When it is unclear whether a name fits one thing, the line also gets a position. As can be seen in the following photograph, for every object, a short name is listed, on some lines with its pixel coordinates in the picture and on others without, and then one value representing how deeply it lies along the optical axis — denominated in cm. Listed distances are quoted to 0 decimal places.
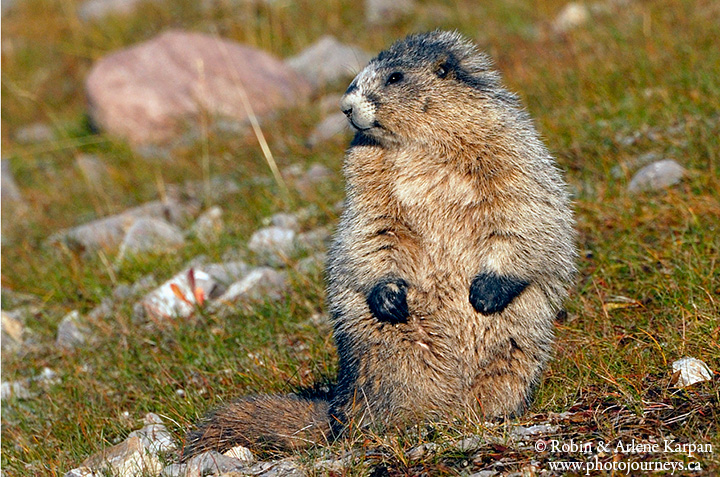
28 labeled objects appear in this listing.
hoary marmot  756
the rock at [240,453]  750
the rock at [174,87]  1972
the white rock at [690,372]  709
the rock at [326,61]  2064
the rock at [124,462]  727
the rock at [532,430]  679
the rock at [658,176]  1133
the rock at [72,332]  1152
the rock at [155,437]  797
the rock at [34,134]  2234
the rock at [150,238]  1367
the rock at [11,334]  1182
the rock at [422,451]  668
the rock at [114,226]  1468
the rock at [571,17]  1998
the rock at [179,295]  1133
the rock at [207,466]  699
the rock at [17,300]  1324
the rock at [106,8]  2842
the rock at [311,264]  1141
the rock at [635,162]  1230
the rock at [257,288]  1119
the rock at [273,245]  1242
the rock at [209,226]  1367
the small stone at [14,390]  1029
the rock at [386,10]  2406
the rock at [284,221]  1366
